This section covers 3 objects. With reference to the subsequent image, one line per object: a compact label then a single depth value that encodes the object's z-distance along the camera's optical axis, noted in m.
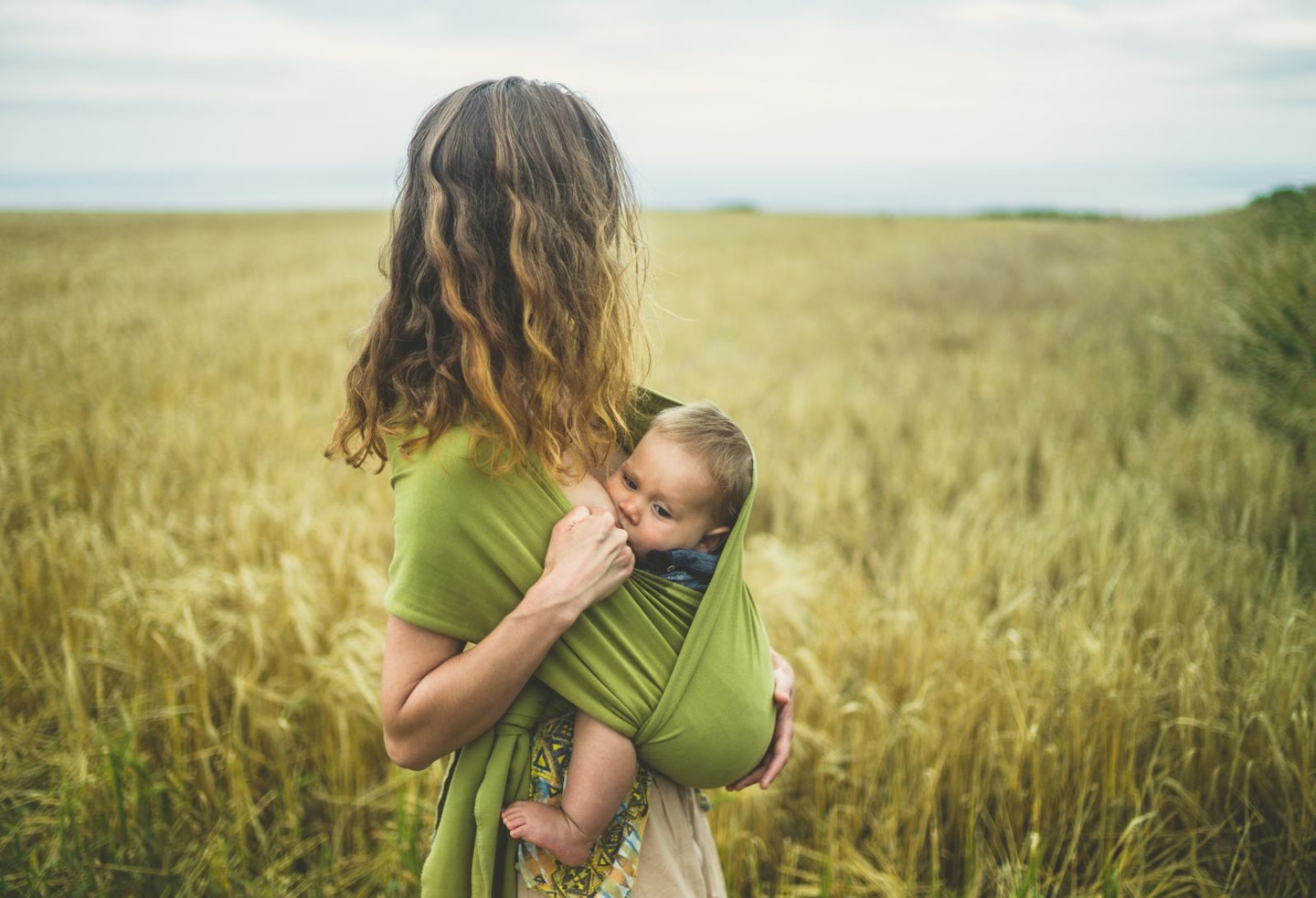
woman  1.07
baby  1.30
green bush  4.38
